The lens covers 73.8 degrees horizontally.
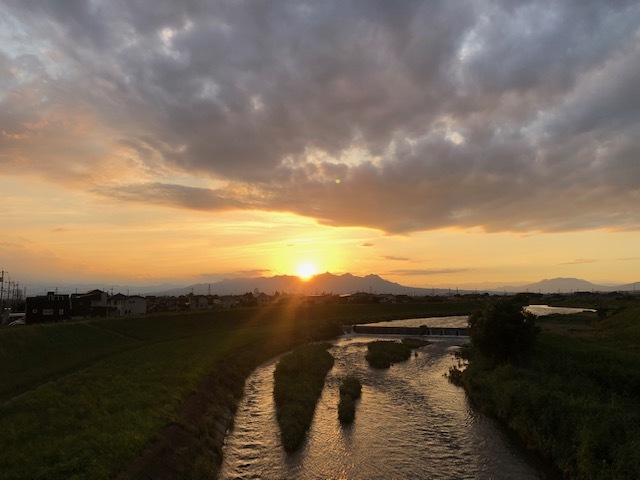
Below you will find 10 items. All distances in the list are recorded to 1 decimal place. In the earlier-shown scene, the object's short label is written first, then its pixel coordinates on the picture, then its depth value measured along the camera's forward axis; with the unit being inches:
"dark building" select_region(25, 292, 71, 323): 3896.7
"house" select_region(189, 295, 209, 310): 6754.9
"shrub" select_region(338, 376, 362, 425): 1437.0
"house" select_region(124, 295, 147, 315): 5194.9
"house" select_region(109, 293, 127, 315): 4932.6
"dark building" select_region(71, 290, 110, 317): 4365.2
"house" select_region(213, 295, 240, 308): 7263.8
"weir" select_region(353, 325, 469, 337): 4124.0
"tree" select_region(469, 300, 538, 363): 2005.4
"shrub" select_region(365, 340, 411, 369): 2539.4
